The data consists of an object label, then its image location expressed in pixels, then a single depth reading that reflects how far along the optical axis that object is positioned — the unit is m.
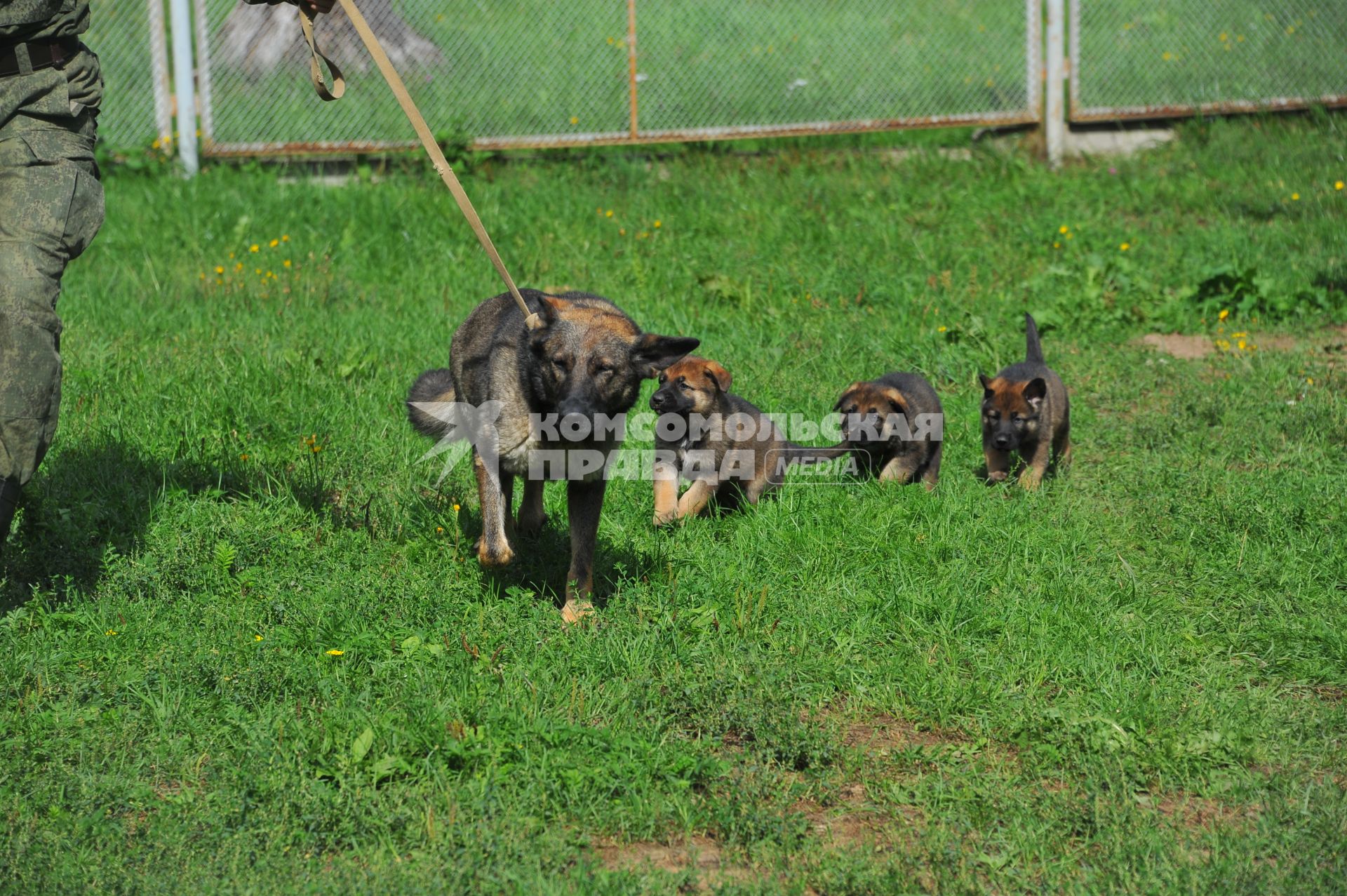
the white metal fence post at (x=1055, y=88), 12.06
